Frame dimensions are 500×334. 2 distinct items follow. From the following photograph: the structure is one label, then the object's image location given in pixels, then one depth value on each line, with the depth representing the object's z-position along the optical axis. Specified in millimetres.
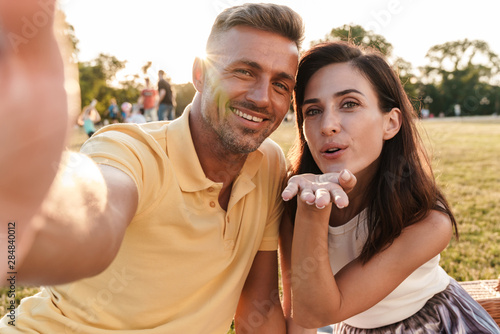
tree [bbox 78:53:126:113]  54303
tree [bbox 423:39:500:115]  49625
